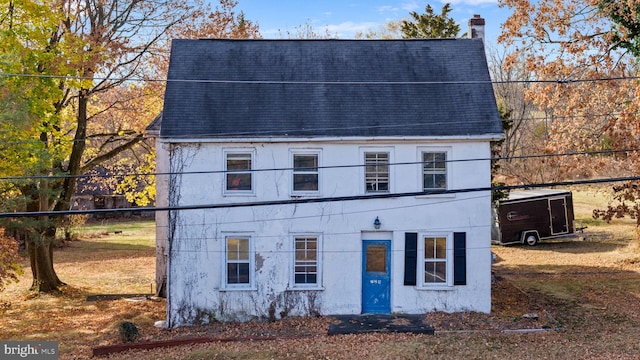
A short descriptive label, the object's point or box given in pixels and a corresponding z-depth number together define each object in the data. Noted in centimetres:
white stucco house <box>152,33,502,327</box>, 1730
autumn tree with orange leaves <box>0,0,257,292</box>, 1862
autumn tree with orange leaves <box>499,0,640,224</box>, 2305
